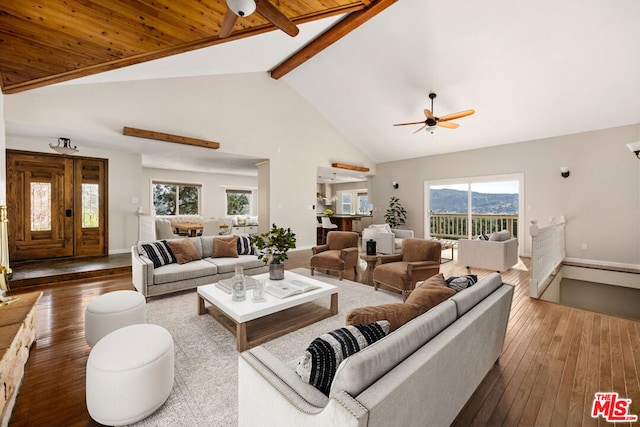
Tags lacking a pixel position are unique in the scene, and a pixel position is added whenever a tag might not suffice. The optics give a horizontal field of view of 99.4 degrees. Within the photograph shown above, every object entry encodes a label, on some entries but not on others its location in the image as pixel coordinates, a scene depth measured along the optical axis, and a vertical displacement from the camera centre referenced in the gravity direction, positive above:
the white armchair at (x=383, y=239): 6.12 -0.61
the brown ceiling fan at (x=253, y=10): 1.90 +1.54
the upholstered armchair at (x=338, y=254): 4.45 -0.70
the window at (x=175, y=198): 8.73 +0.47
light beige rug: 1.69 -1.22
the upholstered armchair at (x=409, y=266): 3.53 -0.72
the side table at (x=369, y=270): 4.49 -1.05
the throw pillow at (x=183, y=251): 4.02 -0.57
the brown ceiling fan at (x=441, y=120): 4.59 +1.66
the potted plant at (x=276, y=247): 3.22 -0.41
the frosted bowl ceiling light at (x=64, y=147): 4.53 +1.09
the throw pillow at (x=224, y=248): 4.45 -0.58
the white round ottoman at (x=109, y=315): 2.32 -0.90
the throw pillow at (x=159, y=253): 3.80 -0.58
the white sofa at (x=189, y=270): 3.48 -0.82
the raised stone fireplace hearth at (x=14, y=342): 1.61 -0.91
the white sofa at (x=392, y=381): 0.89 -0.66
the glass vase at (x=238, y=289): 2.64 -0.75
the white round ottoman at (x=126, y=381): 1.55 -0.98
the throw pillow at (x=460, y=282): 1.98 -0.52
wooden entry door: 4.92 +0.14
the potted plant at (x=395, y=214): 8.72 -0.04
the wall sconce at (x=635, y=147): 3.86 +0.96
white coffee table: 2.42 -1.08
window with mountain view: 6.87 +0.14
